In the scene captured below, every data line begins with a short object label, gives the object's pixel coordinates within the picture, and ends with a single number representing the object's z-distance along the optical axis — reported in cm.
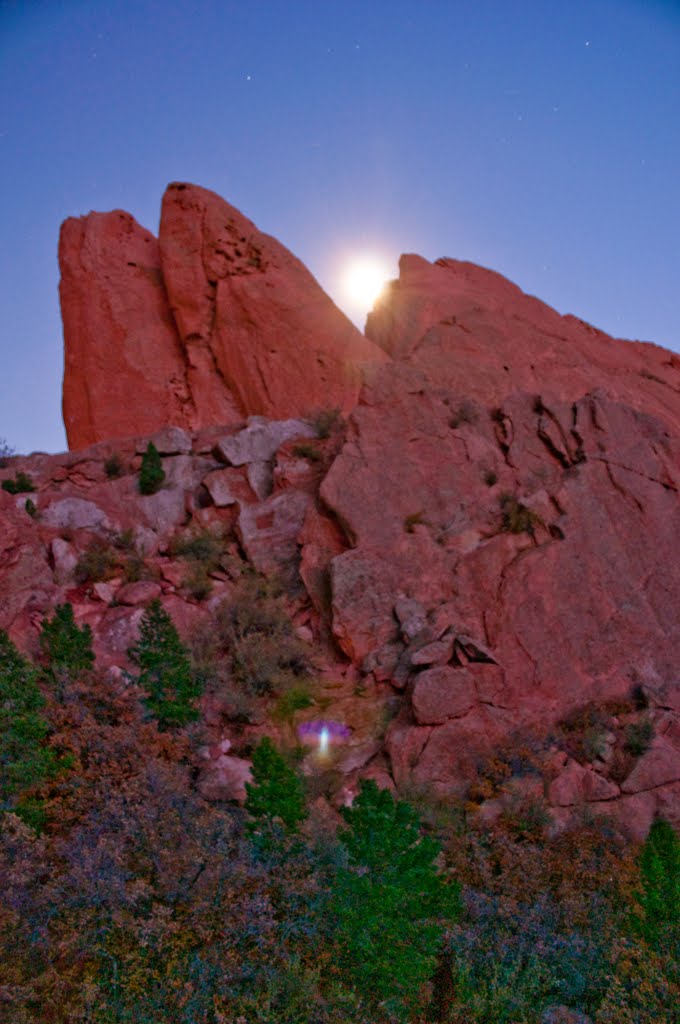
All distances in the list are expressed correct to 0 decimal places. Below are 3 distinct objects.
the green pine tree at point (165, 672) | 1409
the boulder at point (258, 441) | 2348
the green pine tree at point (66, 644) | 1472
